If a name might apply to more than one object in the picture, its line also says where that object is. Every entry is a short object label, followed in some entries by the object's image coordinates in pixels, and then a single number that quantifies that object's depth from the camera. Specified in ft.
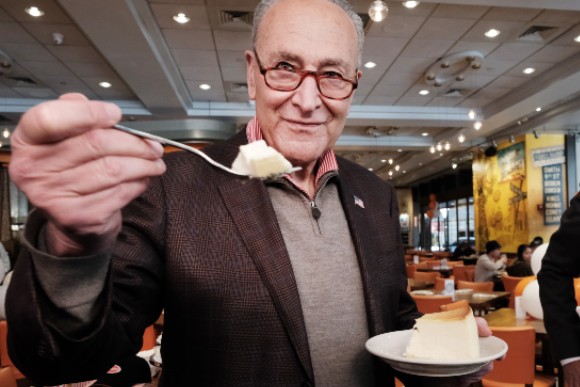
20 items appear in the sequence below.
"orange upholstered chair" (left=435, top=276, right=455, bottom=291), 18.98
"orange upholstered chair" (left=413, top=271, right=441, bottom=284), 23.72
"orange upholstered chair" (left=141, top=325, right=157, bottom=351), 11.46
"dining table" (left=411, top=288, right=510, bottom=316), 15.16
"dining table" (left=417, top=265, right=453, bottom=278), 28.68
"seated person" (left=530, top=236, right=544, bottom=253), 28.93
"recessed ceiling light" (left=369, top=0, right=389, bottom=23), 13.23
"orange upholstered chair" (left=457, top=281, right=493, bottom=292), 18.81
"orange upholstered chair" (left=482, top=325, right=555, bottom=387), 9.19
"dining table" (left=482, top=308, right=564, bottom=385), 10.76
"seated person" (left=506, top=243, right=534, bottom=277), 20.34
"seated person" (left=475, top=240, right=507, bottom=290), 23.40
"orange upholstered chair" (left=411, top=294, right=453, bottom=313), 14.64
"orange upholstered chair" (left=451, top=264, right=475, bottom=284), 27.53
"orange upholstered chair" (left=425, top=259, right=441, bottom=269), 33.37
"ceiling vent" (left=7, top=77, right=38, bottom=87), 25.59
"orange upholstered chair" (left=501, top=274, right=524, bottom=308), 19.36
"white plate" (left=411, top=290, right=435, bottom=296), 16.34
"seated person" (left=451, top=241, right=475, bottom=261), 44.76
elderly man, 1.88
